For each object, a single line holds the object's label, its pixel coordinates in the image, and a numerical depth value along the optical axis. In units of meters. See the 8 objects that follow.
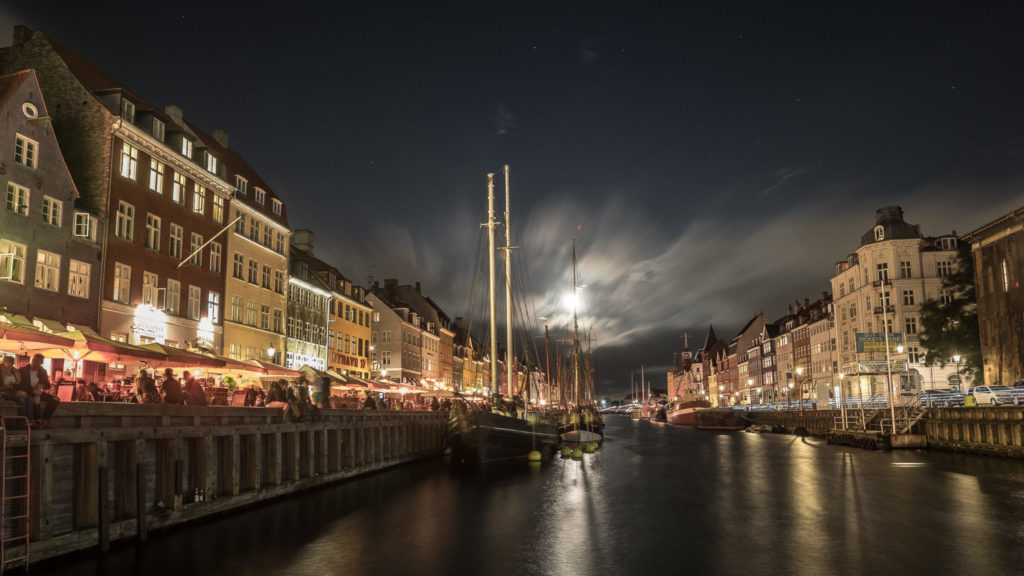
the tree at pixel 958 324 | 63.38
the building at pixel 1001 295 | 52.28
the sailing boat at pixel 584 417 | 66.81
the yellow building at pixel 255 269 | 46.91
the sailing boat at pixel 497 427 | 44.16
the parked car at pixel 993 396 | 45.84
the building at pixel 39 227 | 28.95
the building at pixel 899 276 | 81.88
